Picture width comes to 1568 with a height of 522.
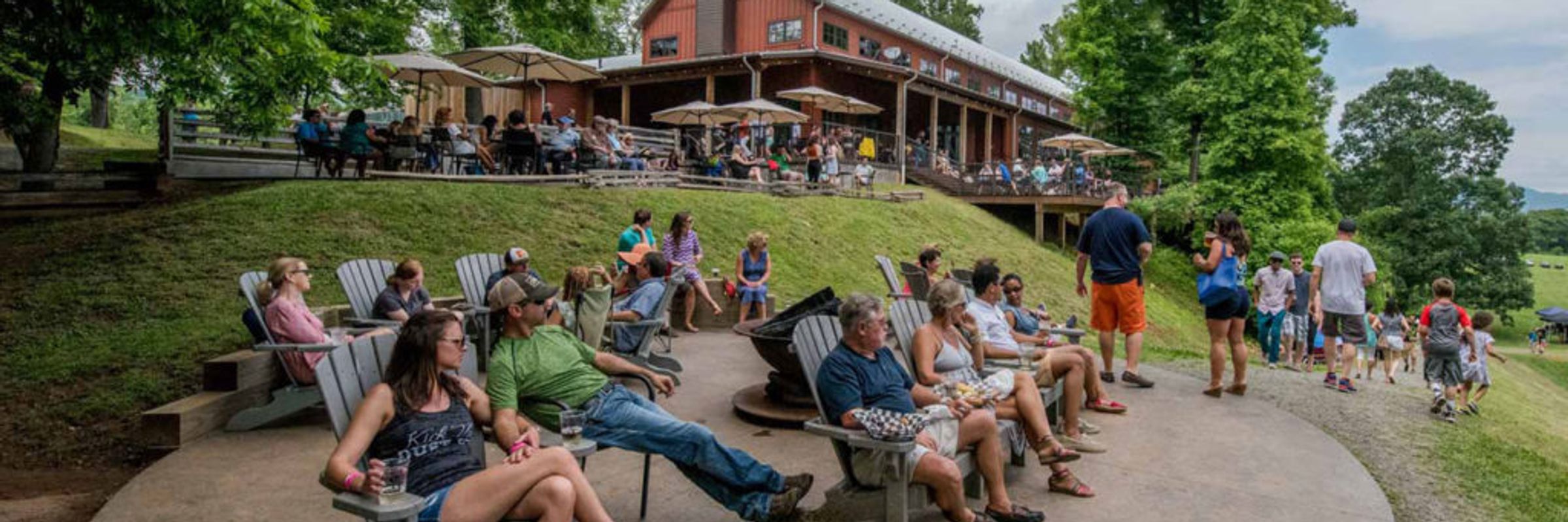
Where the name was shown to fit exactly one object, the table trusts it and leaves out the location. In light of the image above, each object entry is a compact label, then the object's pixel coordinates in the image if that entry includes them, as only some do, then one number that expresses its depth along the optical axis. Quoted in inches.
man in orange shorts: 260.5
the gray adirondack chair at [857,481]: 134.6
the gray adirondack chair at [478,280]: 256.4
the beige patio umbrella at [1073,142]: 935.7
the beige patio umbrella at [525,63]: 594.5
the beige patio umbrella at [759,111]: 768.9
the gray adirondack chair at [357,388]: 98.0
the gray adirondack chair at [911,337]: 171.9
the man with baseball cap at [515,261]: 250.2
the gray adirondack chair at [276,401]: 197.6
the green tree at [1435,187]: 1514.5
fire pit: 213.8
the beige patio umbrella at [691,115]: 791.7
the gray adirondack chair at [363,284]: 239.1
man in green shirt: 142.3
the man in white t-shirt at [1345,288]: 292.5
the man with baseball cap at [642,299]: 247.6
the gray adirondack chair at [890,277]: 356.2
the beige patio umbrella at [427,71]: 524.7
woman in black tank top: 112.7
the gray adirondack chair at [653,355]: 240.4
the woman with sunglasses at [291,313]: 198.4
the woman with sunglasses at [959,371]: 167.3
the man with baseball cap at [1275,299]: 378.9
